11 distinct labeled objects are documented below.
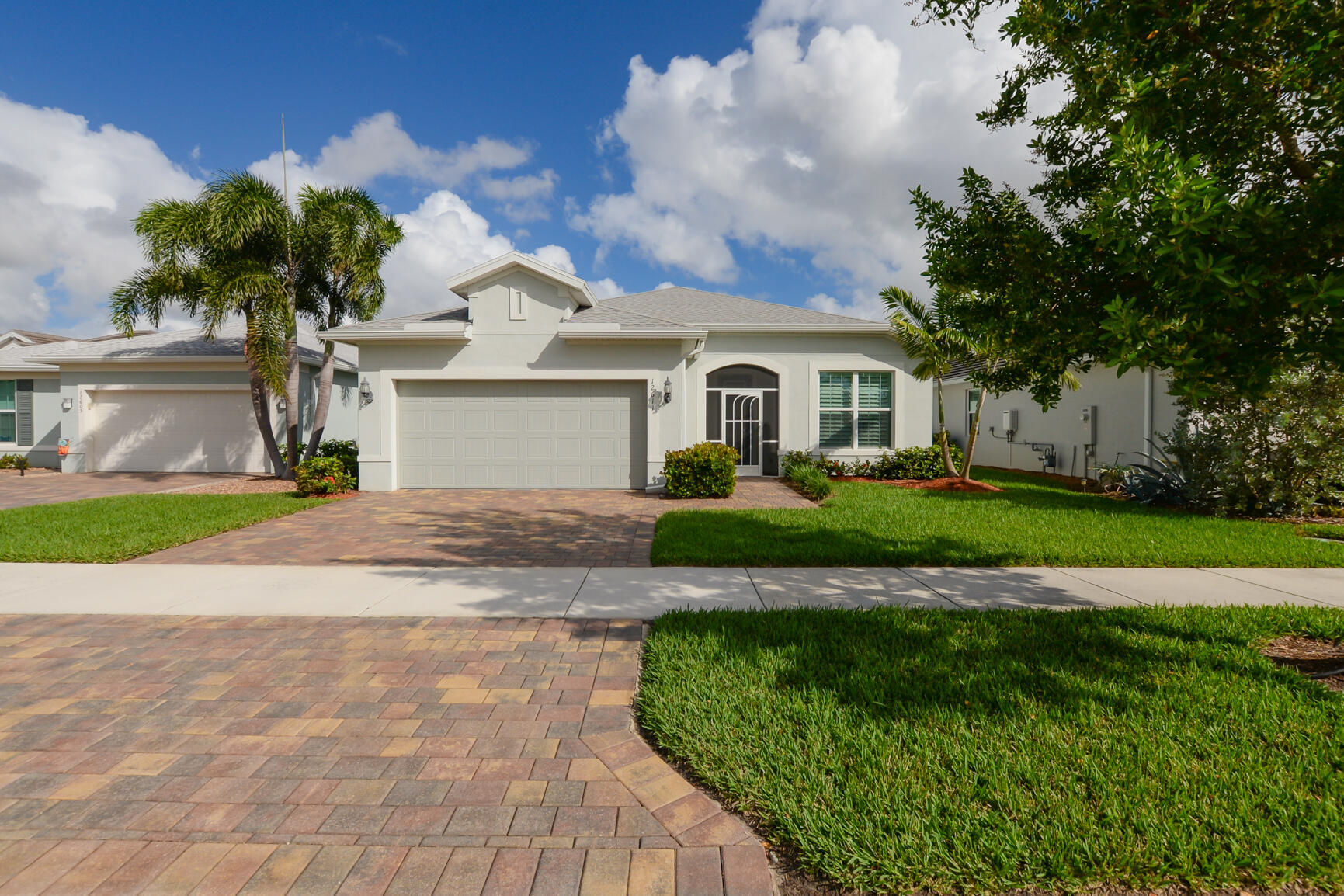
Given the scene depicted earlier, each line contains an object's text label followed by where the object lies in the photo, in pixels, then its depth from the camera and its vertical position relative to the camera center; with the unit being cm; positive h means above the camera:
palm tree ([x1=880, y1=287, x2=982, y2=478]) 1525 +230
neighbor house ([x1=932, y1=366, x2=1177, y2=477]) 1445 +31
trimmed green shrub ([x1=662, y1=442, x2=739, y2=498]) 1248 -76
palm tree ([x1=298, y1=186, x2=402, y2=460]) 1478 +427
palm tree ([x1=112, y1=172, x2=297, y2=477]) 1405 +391
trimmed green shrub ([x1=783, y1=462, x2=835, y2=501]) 1241 -96
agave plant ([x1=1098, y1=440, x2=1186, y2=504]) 1174 -91
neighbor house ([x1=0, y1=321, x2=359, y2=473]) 1811 +84
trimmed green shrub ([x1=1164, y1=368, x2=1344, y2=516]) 1022 -28
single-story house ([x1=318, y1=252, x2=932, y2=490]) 1380 +103
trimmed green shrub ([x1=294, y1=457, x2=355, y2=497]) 1298 -83
